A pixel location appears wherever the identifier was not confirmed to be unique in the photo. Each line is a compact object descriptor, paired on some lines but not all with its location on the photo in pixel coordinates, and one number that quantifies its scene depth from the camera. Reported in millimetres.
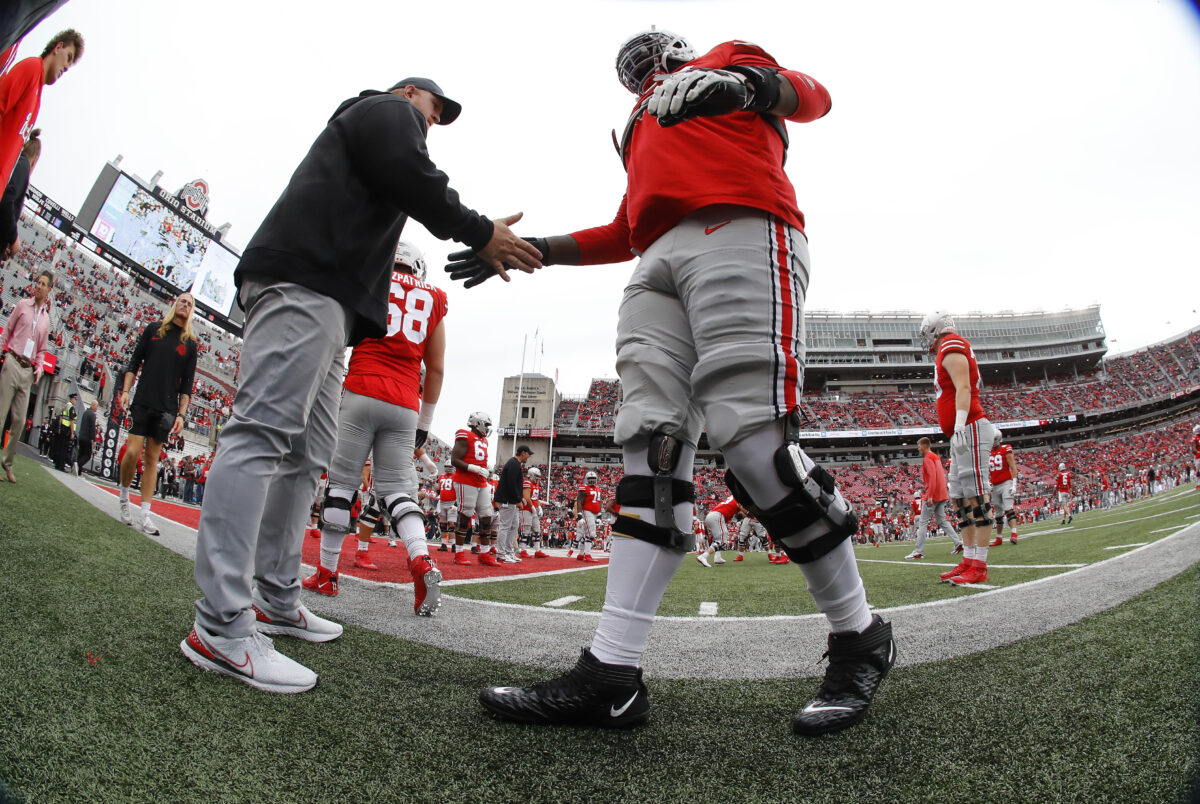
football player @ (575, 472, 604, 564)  13633
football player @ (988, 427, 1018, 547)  10523
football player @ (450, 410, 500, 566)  8625
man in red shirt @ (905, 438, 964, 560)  9891
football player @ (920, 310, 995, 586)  4727
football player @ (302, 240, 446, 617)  3779
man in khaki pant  5371
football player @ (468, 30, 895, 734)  1441
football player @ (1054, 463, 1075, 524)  16844
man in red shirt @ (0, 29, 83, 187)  1101
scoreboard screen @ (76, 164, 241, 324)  36531
